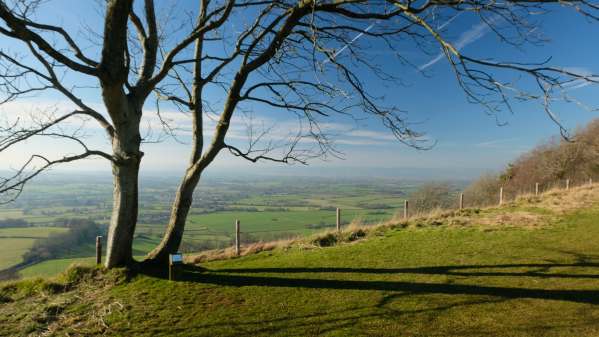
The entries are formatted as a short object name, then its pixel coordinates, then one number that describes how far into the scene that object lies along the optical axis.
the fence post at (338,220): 11.17
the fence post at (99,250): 6.94
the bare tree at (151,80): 4.59
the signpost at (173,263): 5.69
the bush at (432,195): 30.62
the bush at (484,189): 35.06
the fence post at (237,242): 8.63
